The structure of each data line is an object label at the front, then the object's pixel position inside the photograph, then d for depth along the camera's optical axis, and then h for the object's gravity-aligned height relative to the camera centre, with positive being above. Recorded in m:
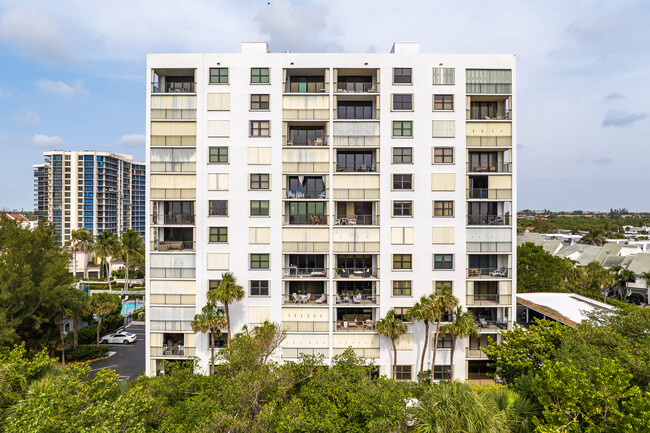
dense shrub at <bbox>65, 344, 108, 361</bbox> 37.38 -16.85
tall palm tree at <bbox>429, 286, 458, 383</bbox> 27.83 -7.89
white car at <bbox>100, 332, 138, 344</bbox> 43.25 -17.24
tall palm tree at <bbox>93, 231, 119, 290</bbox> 64.62 -6.30
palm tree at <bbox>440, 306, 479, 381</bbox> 27.42 -9.80
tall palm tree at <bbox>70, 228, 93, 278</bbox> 67.56 -5.64
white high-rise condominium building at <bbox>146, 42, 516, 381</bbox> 29.75 +2.48
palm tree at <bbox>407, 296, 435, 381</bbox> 27.70 -8.76
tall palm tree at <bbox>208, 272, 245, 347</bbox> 27.64 -6.94
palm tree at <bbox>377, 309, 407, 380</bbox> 27.97 -10.05
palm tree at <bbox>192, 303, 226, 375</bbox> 27.61 -9.45
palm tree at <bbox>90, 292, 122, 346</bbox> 40.94 -11.85
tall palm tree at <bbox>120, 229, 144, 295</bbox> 62.44 -5.72
